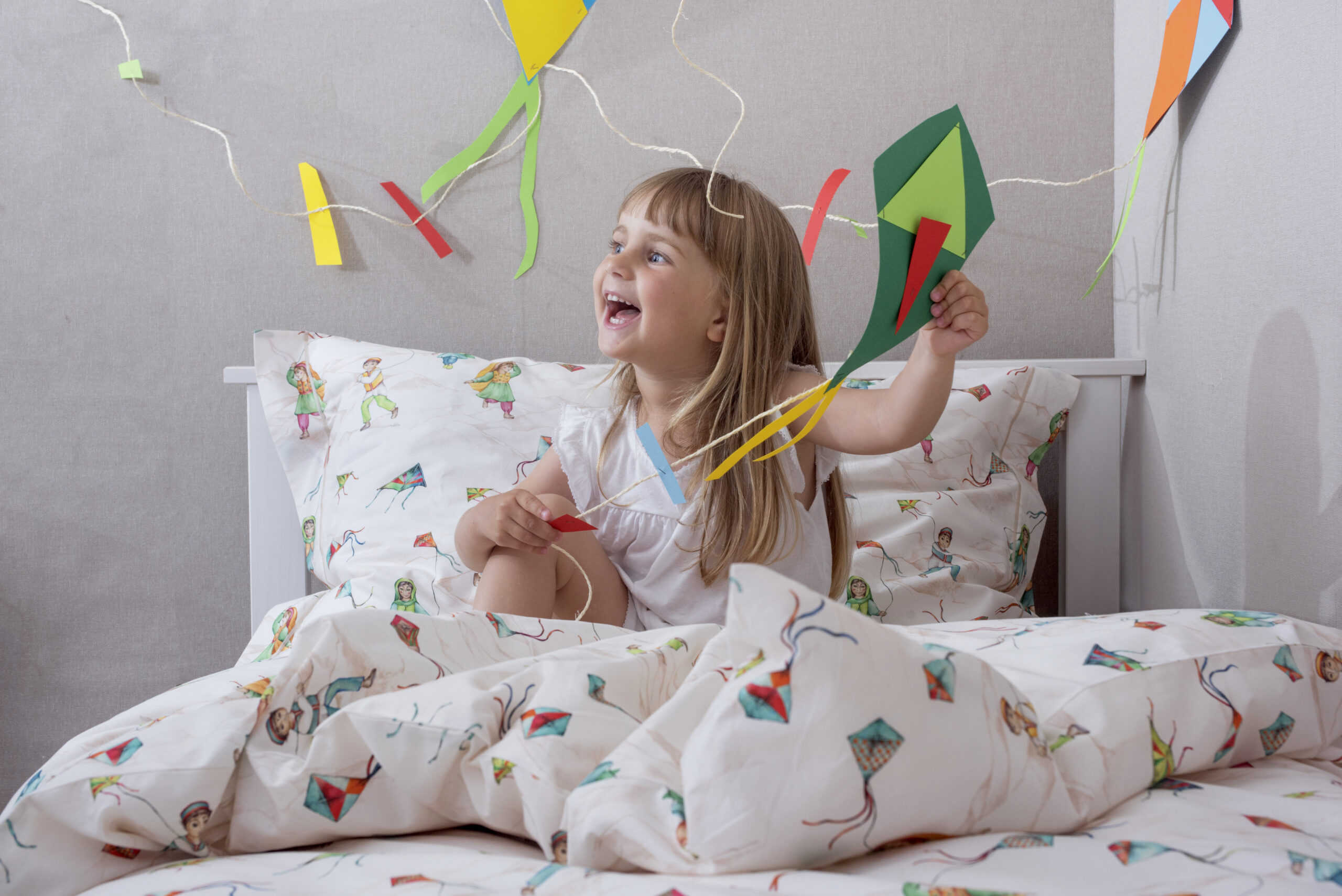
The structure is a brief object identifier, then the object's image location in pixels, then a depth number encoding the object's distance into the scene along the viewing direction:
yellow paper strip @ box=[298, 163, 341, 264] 1.39
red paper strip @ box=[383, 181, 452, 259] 1.39
